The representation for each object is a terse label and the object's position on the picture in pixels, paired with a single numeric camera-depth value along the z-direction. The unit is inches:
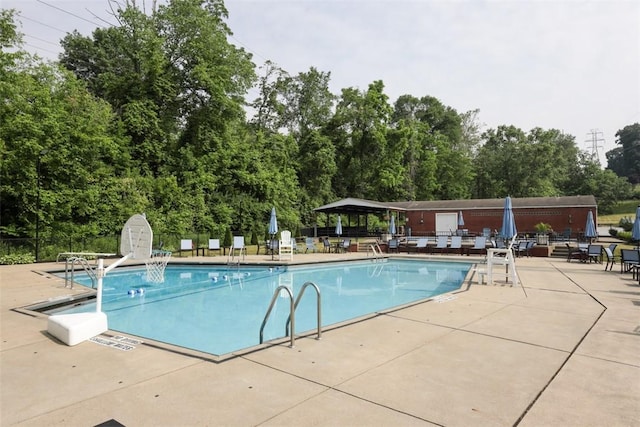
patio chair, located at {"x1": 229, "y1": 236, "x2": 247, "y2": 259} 668.8
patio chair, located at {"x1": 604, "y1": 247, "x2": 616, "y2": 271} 477.1
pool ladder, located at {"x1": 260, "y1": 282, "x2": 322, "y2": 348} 167.2
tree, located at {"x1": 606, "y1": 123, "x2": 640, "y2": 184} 2883.9
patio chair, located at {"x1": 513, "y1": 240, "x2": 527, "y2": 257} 667.4
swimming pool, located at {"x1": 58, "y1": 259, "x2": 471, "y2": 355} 258.4
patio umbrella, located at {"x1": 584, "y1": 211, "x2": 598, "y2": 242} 719.7
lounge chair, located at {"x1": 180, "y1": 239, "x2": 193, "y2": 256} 693.8
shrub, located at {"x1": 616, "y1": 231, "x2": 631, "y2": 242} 968.3
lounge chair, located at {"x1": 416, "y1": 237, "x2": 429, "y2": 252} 762.2
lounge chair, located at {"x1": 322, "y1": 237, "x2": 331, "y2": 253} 783.0
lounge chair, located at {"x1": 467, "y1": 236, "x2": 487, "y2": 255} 706.8
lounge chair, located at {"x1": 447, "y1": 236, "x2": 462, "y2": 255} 717.9
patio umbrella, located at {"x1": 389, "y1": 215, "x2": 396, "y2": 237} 879.1
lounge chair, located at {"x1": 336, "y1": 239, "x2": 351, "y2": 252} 796.4
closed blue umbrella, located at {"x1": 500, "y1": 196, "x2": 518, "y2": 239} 513.0
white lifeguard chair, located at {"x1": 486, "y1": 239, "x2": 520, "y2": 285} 349.7
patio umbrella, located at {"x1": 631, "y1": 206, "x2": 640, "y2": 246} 465.7
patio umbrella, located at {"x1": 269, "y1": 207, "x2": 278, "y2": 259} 735.7
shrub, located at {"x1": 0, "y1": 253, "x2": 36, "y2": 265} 542.3
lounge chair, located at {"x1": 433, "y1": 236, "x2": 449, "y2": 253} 742.4
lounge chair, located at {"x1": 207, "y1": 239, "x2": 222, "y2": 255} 735.7
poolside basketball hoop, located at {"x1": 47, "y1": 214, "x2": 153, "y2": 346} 173.8
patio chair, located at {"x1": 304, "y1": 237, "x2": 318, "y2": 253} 788.6
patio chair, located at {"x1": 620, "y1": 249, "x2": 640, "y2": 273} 404.8
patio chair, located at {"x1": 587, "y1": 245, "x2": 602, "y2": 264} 548.7
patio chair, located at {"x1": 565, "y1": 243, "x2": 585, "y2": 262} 601.4
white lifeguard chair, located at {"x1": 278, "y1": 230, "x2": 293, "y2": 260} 631.8
